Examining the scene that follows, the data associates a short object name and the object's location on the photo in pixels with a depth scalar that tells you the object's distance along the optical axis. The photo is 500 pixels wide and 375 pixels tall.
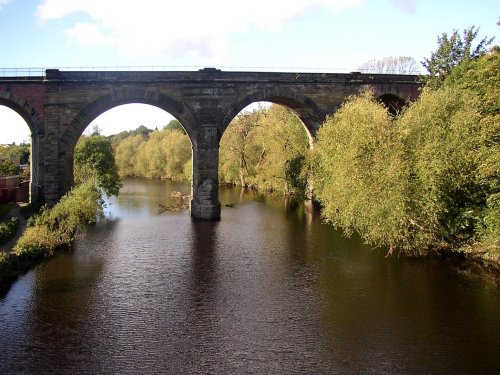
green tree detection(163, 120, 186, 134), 89.23
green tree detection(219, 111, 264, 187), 54.72
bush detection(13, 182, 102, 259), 20.73
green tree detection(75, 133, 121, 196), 37.38
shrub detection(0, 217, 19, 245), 21.50
